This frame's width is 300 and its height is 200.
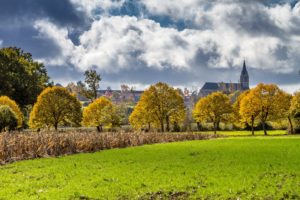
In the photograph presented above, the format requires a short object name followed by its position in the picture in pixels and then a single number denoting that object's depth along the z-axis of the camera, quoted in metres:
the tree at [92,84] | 141.20
